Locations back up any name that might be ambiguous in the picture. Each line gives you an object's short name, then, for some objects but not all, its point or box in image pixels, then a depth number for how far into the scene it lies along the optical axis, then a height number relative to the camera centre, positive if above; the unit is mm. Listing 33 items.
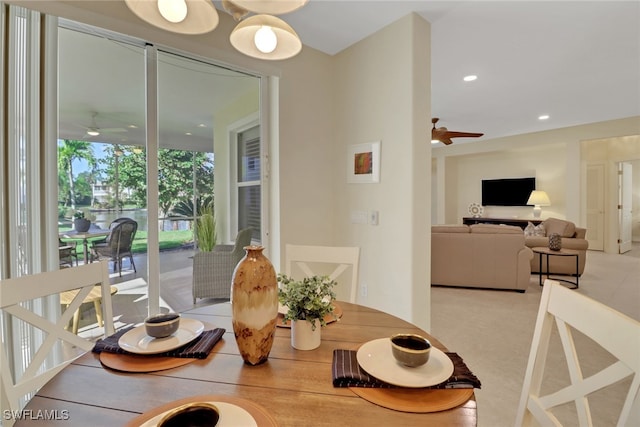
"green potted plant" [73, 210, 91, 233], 1893 -67
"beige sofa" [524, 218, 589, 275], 4359 -556
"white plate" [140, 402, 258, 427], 622 -442
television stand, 7047 -269
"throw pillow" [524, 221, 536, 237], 5531 -380
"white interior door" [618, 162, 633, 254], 6562 +101
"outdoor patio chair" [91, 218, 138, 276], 2039 -219
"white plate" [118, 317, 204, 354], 929 -426
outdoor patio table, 1892 -154
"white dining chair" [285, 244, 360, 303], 1696 -277
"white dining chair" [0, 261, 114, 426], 873 -349
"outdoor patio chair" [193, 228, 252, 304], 2436 -492
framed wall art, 2531 +420
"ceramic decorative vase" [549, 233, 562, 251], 4113 -446
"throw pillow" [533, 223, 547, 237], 5383 -388
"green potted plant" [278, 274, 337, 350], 964 -320
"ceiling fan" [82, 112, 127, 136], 1951 +544
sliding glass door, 1891 +449
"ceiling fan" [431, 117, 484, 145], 4410 +1134
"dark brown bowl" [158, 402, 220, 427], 597 -419
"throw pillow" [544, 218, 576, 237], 4711 -294
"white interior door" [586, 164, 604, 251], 6745 +75
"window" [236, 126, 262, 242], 2715 +281
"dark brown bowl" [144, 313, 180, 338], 985 -381
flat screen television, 7285 +477
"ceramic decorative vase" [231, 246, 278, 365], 858 -279
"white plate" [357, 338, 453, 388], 767 -434
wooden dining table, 661 -456
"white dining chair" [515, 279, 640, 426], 650 -362
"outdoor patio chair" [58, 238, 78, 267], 1825 -258
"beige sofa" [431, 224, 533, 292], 3822 -623
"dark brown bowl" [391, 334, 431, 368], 802 -387
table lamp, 6754 +215
